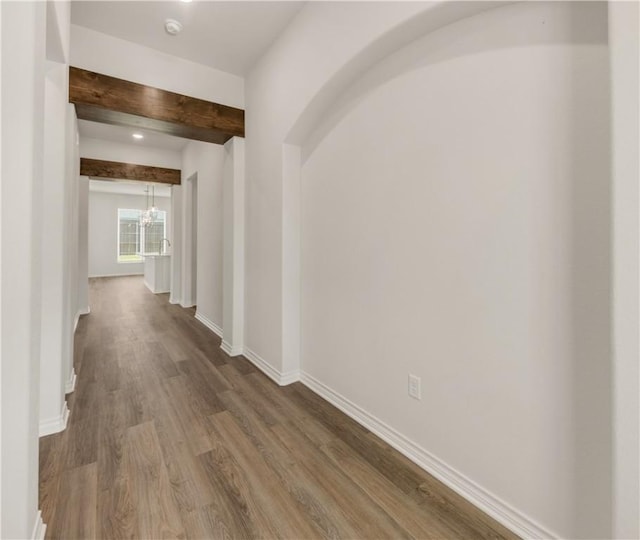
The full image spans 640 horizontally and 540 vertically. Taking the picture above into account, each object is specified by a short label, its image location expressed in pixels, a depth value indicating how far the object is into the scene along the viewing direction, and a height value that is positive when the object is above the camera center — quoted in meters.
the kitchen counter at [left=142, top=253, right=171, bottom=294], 7.39 -0.13
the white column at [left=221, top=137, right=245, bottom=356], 3.51 +0.26
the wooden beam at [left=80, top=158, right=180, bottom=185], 5.39 +1.71
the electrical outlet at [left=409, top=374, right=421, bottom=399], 1.88 -0.70
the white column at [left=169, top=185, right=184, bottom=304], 6.33 +0.45
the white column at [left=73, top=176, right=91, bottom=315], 5.30 +0.26
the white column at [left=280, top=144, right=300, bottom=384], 2.83 +0.06
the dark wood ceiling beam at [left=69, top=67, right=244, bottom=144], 2.73 +1.50
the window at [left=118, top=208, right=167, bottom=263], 10.73 +1.14
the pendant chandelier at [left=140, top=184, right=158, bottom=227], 8.99 +1.59
